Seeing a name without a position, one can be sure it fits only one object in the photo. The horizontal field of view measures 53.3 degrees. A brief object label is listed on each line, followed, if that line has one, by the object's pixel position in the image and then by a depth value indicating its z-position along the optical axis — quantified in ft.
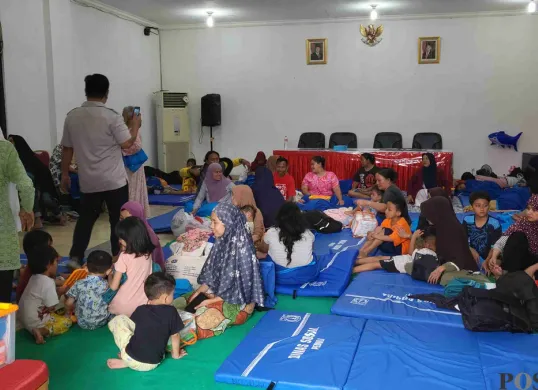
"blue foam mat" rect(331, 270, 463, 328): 11.32
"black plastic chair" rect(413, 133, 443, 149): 32.32
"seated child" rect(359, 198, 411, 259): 15.99
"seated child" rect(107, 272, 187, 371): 9.46
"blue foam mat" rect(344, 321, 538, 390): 8.70
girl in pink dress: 11.05
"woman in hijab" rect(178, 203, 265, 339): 11.41
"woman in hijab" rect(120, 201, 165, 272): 12.87
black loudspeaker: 35.32
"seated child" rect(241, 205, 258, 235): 15.98
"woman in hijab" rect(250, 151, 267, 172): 27.61
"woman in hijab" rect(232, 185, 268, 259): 16.14
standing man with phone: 13.35
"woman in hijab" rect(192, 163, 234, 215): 20.03
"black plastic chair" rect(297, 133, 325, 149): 34.01
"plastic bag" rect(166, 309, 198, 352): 10.48
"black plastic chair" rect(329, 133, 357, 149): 33.24
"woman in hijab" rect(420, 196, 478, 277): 13.55
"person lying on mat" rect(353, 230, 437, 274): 14.40
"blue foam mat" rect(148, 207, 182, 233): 20.54
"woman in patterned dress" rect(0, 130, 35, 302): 8.74
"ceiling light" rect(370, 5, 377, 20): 29.99
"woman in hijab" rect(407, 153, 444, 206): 25.30
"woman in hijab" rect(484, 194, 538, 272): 12.82
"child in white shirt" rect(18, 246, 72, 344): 10.82
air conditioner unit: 35.42
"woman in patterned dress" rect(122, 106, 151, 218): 15.49
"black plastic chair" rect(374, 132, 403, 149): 32.61
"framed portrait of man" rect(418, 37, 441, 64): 32.73
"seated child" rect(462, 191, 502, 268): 14.30
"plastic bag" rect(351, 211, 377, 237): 18.84
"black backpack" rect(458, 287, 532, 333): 10.59
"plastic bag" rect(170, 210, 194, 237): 18.81
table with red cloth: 26.99
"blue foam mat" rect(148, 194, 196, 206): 26.61
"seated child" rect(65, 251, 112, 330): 11.18
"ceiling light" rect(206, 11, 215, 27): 31.12
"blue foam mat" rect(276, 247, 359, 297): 13.20
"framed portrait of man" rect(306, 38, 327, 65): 34.37
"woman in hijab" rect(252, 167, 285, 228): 18.65
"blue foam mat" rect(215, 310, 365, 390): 8.81
